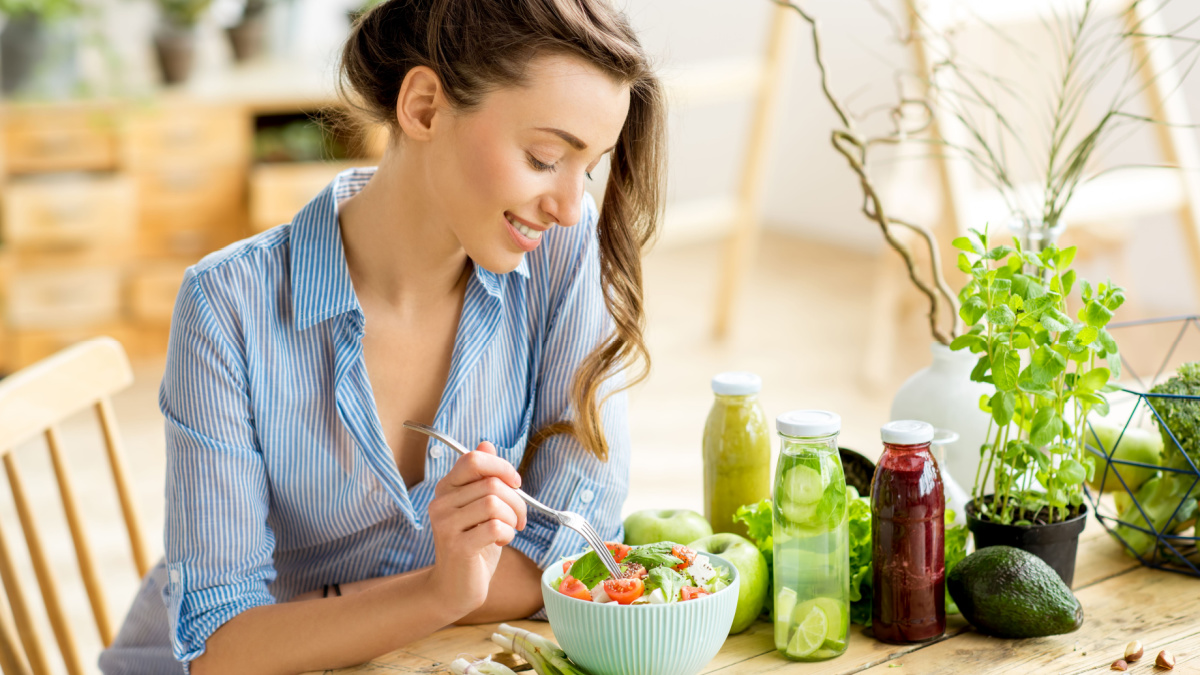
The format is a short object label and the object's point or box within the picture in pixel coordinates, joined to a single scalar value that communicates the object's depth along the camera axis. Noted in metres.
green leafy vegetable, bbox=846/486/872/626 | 2.05
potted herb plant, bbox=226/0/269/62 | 6.20
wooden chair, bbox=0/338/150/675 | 2.26
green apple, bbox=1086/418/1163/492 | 2.16
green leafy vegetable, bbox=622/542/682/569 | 1.97
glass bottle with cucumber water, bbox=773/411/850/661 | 1.97
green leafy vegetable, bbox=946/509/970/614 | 2.07
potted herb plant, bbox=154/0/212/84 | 5.67
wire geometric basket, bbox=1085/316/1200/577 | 2.12
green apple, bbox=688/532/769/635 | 2.03
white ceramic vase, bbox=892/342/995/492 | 2.21
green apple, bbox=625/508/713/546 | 2.13
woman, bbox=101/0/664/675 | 2.05
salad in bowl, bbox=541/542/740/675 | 1.92
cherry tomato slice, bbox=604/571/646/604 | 1.93
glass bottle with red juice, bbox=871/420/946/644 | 1.98
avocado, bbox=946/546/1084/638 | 2.00
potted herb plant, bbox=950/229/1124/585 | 2.02
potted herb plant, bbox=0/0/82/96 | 5.30
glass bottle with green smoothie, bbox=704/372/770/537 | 2.15
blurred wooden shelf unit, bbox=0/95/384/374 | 5.32
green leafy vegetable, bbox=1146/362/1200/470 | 2.10
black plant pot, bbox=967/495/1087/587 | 2.07
